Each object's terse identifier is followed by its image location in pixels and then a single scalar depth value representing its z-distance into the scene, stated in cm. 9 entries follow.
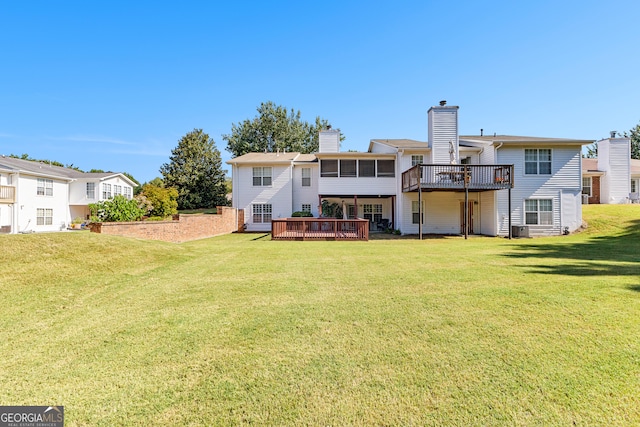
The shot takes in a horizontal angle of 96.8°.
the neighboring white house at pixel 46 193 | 2130
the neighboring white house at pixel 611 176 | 2281
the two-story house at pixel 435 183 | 1681
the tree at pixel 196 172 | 3222
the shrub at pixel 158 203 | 1994
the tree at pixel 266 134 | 3866
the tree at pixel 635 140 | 4459
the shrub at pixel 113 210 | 1233
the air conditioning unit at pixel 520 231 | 1662
